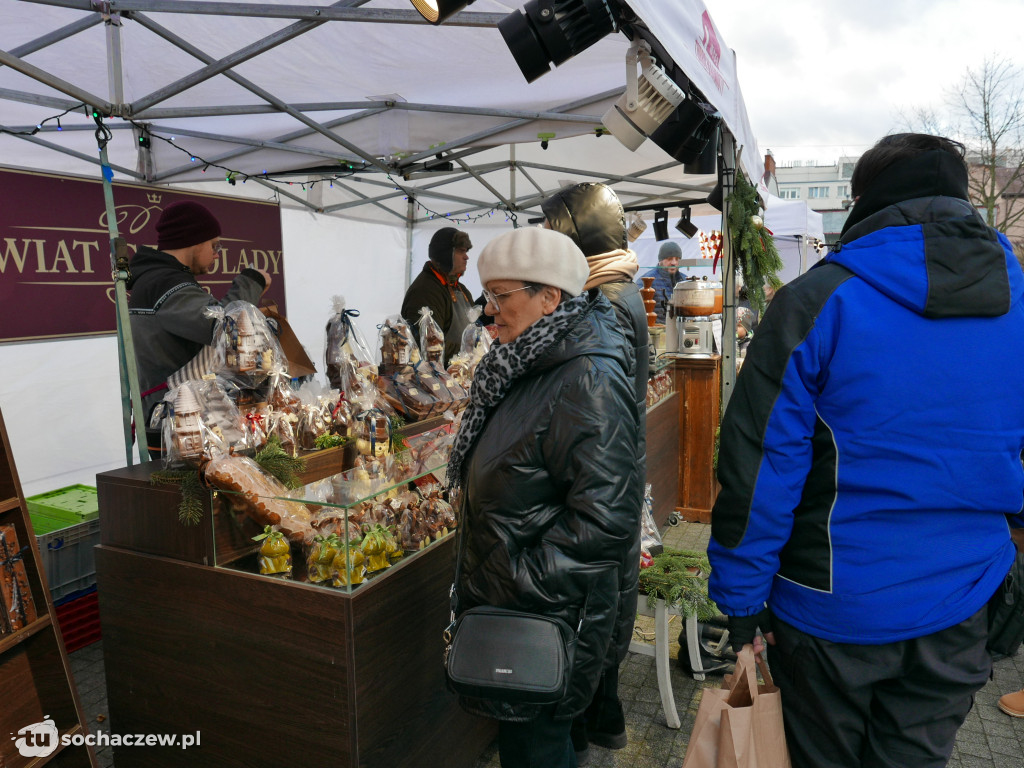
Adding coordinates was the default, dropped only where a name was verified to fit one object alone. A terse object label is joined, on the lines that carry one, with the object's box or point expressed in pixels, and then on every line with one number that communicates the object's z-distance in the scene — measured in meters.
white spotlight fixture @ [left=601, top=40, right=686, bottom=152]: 2.83
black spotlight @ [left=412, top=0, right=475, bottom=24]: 2.03
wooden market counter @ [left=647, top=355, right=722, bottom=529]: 5.45
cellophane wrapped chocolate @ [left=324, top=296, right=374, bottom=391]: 2.85
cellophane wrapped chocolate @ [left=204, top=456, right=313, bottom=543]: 1.97
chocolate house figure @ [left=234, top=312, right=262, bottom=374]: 2.44
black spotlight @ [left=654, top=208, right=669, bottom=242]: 9.16
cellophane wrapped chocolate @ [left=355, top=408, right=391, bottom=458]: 2.47
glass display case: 1.89
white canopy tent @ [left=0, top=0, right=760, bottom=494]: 3.20
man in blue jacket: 1.43
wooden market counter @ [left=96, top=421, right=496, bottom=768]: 1.86
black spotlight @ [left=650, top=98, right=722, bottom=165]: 3.38
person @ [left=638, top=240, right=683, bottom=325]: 7.73
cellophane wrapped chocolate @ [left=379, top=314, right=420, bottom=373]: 3.06
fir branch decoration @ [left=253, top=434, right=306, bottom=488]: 2.11
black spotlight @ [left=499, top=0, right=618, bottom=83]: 2.37
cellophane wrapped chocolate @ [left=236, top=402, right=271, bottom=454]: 2.27
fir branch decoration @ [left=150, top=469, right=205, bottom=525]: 2.00
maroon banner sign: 4.96
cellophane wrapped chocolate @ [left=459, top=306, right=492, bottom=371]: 3.80
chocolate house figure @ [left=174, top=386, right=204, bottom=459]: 2.02
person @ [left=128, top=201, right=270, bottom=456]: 2.97
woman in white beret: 1.56
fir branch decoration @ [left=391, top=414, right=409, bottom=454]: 2.54
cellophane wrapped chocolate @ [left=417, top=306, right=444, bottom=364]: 3.44
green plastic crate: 3.52
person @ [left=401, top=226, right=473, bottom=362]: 5.23
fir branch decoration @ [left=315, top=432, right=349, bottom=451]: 2.43
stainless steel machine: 5.50
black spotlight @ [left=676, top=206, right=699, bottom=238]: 8.83
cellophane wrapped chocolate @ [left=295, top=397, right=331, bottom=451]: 2.43
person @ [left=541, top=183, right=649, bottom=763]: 2.41
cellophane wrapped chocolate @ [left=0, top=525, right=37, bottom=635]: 1.93
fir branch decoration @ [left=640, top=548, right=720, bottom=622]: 2.78
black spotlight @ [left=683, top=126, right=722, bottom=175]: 3.77
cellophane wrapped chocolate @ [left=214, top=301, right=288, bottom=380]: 2.44
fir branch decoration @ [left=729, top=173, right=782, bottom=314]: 4.05
